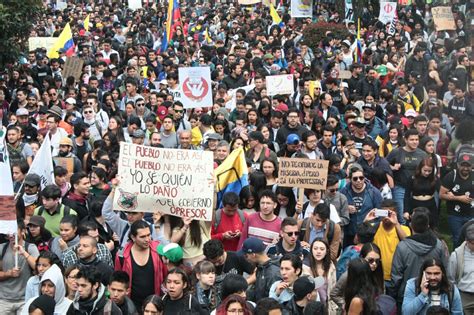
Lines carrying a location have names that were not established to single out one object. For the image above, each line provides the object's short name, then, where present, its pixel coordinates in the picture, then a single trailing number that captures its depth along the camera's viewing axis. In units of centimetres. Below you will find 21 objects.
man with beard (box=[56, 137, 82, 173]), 1263
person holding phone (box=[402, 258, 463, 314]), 830
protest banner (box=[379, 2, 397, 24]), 2569
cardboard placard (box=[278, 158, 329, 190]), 1075
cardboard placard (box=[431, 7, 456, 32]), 2450
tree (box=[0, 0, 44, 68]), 1881
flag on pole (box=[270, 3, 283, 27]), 2741
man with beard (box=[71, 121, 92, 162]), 1378
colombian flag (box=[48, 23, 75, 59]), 2162
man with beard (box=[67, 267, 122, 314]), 827
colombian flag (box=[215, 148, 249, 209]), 1155
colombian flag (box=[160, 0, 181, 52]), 2198
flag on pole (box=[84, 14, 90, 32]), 2709
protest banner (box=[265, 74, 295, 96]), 1702
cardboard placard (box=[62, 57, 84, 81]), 1838
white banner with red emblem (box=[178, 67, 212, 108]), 1625
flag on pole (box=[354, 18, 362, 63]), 2188
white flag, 1135
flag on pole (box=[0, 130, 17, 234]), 925
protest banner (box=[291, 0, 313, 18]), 2847
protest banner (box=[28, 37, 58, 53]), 2202
